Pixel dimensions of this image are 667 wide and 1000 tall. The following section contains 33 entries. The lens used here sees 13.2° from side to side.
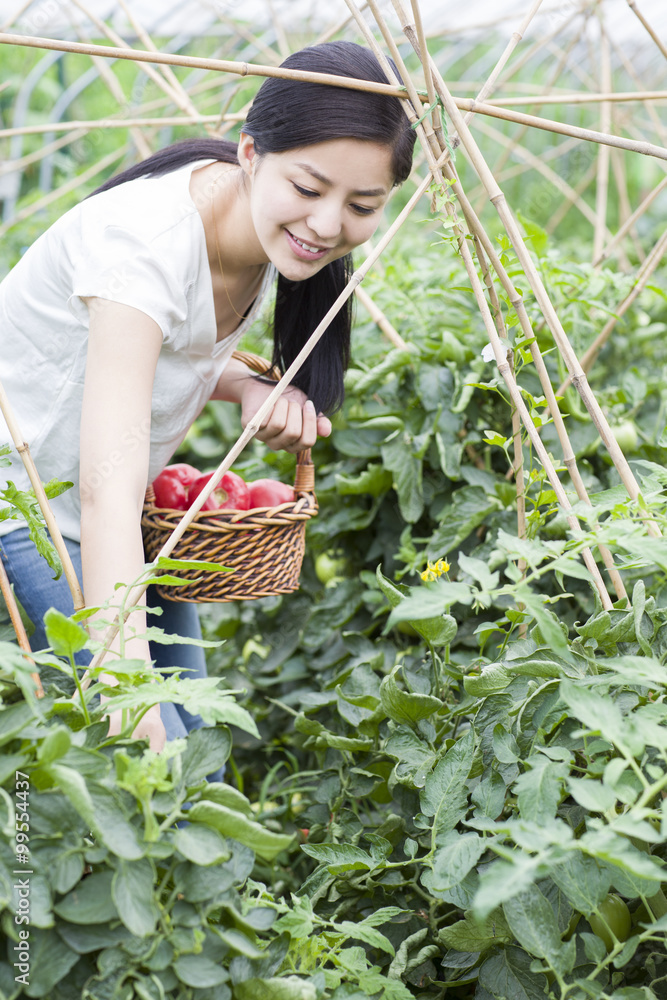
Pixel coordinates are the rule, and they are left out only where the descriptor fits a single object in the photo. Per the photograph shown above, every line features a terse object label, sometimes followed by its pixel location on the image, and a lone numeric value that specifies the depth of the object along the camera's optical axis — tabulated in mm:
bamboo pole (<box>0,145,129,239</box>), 6193
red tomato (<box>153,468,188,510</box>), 4095
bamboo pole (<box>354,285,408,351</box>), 4390
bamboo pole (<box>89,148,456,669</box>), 3731
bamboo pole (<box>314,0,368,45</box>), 4468
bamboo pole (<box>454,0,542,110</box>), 3795
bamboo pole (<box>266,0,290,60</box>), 4991
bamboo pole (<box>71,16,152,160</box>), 5010
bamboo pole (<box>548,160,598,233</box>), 6260
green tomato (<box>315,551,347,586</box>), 4483
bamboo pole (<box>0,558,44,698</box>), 3668
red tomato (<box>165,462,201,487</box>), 4151
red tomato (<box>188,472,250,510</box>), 4092
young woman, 3761
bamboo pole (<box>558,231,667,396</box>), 4148
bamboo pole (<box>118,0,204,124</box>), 4533
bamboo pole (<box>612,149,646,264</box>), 6058
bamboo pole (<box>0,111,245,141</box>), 4393
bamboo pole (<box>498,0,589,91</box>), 4755
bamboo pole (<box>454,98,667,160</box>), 3733
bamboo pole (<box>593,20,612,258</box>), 4898
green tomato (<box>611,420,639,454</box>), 4275
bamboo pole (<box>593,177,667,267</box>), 4099
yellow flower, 3843
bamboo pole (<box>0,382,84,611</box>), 3685
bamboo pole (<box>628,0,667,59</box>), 4020
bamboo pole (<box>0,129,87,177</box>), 6115
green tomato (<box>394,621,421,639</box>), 4184
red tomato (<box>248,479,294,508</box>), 4161
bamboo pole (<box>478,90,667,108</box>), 3879
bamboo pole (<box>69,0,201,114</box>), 4471
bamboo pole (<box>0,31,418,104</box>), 3634
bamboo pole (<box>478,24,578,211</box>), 5009
